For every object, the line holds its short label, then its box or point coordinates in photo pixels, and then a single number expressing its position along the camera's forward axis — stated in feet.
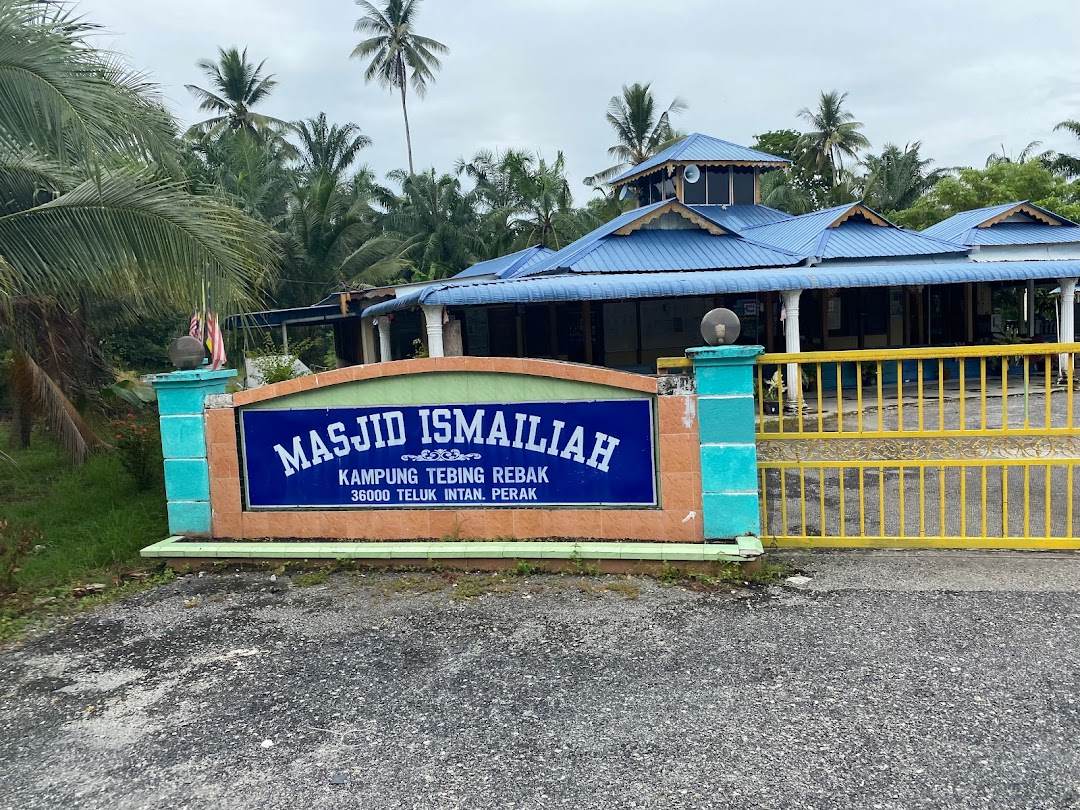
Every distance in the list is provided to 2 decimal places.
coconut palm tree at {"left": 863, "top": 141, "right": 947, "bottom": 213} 125.24
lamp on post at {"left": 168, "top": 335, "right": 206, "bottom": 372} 19.61
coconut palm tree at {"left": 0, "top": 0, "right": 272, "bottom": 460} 18.02
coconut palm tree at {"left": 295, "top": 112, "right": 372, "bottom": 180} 121.70
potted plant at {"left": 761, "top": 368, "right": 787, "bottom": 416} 48.24
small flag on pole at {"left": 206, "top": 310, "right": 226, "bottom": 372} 37.81
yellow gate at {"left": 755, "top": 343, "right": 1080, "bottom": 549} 17.08
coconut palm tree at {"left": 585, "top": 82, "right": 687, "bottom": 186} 119.55
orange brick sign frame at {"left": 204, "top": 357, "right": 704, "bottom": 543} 17.72
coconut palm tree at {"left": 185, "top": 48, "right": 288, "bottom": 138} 119.65
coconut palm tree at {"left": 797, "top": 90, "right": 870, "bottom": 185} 131.75
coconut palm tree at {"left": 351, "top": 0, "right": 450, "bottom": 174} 131.34
